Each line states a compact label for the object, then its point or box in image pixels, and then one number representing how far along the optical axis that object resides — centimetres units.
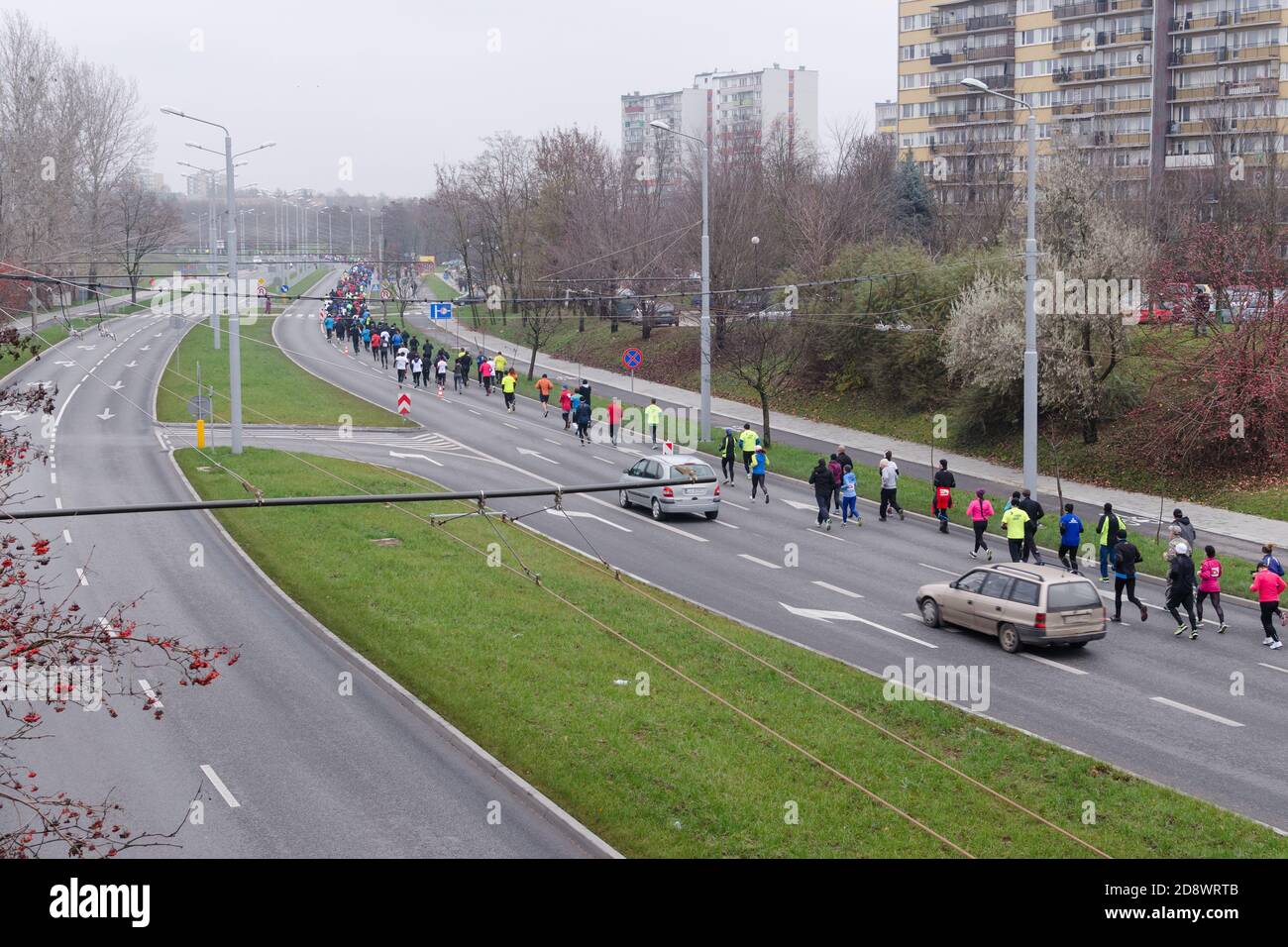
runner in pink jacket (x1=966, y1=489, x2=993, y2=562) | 2509
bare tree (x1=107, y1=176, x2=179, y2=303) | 6902
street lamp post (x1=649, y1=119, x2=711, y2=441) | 3753
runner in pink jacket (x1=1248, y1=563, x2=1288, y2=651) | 1917
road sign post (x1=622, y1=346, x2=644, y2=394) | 4084
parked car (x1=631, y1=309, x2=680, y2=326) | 6125
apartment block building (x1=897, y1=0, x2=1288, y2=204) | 7256
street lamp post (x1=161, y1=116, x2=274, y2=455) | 3198
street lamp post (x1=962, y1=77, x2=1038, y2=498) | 2628
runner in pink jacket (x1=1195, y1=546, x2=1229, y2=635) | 2019
